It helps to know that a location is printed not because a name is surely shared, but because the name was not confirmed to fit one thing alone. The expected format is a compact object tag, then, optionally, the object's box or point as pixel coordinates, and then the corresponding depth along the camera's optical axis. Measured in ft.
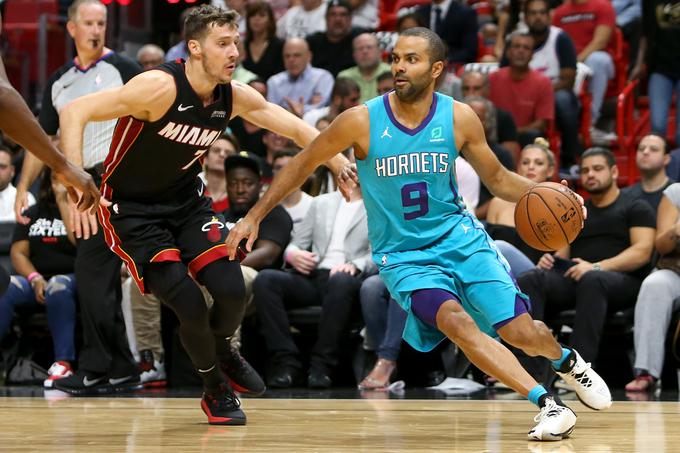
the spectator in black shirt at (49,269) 41.32
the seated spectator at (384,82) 50.56
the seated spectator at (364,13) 63.19
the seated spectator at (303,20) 62.74
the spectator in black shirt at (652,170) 42.33
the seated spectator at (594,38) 56.20
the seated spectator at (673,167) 46.40
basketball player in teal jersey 26.35
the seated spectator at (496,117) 47.68
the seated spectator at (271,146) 48.87
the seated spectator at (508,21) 60.97
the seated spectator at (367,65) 54.26
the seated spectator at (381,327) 38.46
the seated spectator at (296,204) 43.85
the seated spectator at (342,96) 50.48
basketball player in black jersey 28.12
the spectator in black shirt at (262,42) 58.83
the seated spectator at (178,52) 61.17
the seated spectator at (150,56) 54.84
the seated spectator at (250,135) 53.11
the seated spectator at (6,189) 47.15
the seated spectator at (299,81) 55.33
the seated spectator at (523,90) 51.75
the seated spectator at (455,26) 58.54
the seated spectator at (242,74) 56.28
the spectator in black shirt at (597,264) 38.09
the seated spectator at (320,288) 39.78
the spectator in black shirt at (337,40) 58.58
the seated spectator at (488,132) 44.55
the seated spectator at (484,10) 67.43
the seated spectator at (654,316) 37.13
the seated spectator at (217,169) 45.05
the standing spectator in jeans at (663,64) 51.30
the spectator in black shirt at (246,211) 41.55
